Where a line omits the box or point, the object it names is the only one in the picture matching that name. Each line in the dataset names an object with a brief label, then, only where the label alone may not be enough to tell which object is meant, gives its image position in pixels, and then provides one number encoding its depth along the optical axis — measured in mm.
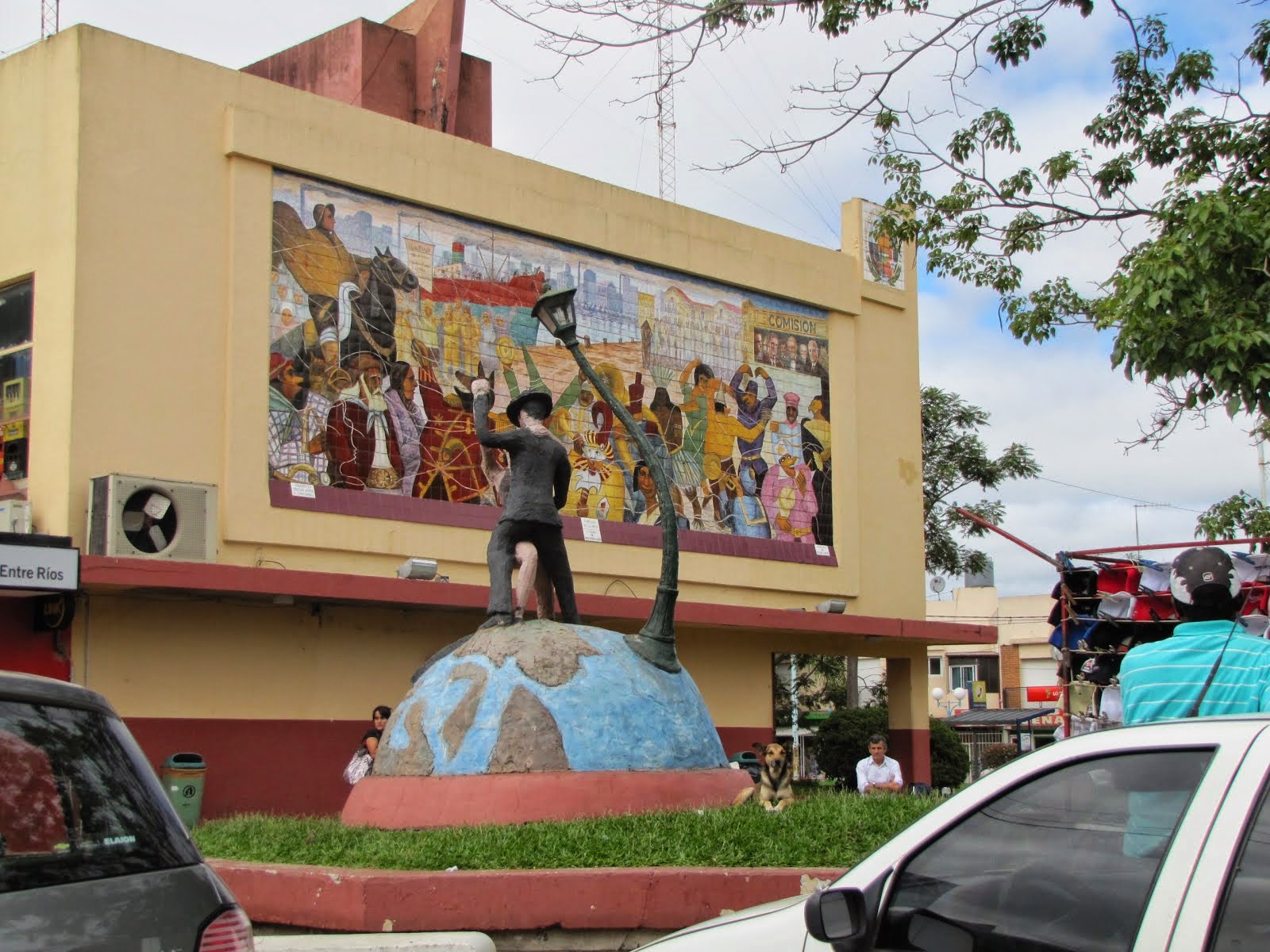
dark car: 3412
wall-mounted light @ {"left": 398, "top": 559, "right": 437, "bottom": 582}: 18797
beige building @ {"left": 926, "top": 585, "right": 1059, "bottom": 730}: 50562
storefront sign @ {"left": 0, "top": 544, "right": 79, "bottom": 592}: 15211
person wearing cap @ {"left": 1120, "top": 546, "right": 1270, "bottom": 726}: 4891
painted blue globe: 10305
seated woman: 14070
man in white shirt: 14625
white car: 2986
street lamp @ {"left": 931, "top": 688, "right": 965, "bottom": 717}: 51250
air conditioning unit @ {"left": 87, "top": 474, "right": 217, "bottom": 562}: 16422
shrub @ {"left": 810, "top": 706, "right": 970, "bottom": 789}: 26531
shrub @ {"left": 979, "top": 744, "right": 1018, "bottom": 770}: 39625
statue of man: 11273
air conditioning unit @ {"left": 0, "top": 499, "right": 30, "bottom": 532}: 16641
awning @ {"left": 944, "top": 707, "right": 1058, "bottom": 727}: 40681
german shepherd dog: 10852
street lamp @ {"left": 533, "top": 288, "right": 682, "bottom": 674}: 11211
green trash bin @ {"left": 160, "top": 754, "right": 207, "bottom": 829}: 16594
